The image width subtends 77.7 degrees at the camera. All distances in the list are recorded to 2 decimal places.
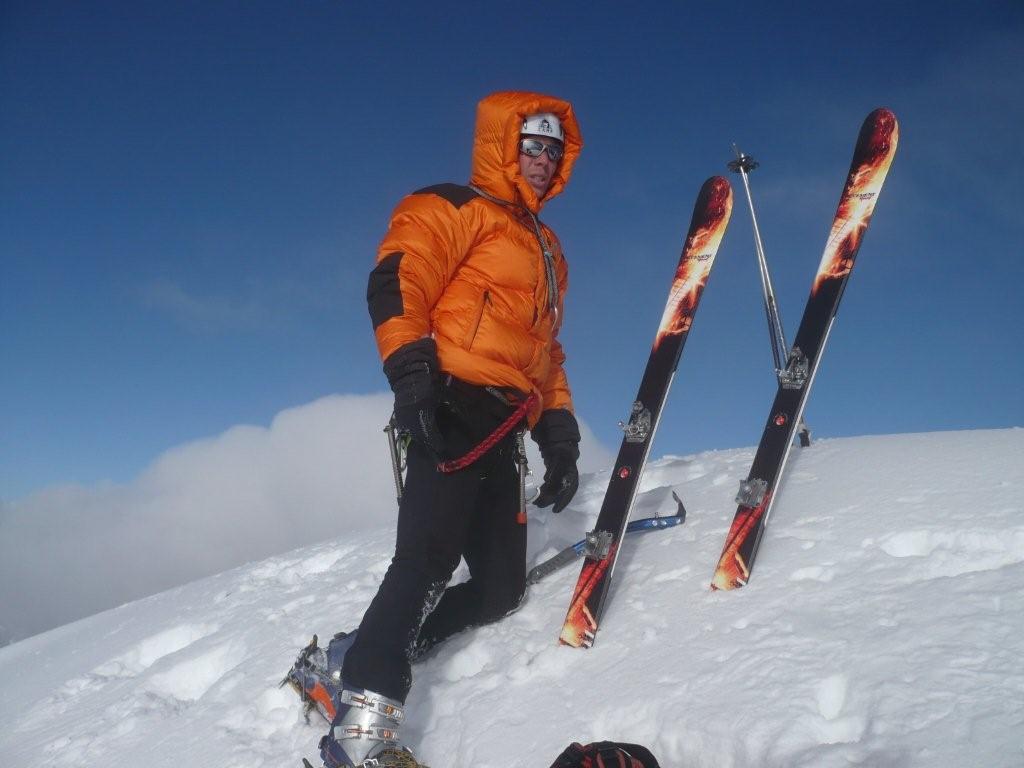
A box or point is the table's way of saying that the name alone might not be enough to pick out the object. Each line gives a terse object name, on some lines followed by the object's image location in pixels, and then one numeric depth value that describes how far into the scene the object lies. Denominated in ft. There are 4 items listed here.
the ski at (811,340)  10.16
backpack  5.49
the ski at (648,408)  10.12
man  7.72
